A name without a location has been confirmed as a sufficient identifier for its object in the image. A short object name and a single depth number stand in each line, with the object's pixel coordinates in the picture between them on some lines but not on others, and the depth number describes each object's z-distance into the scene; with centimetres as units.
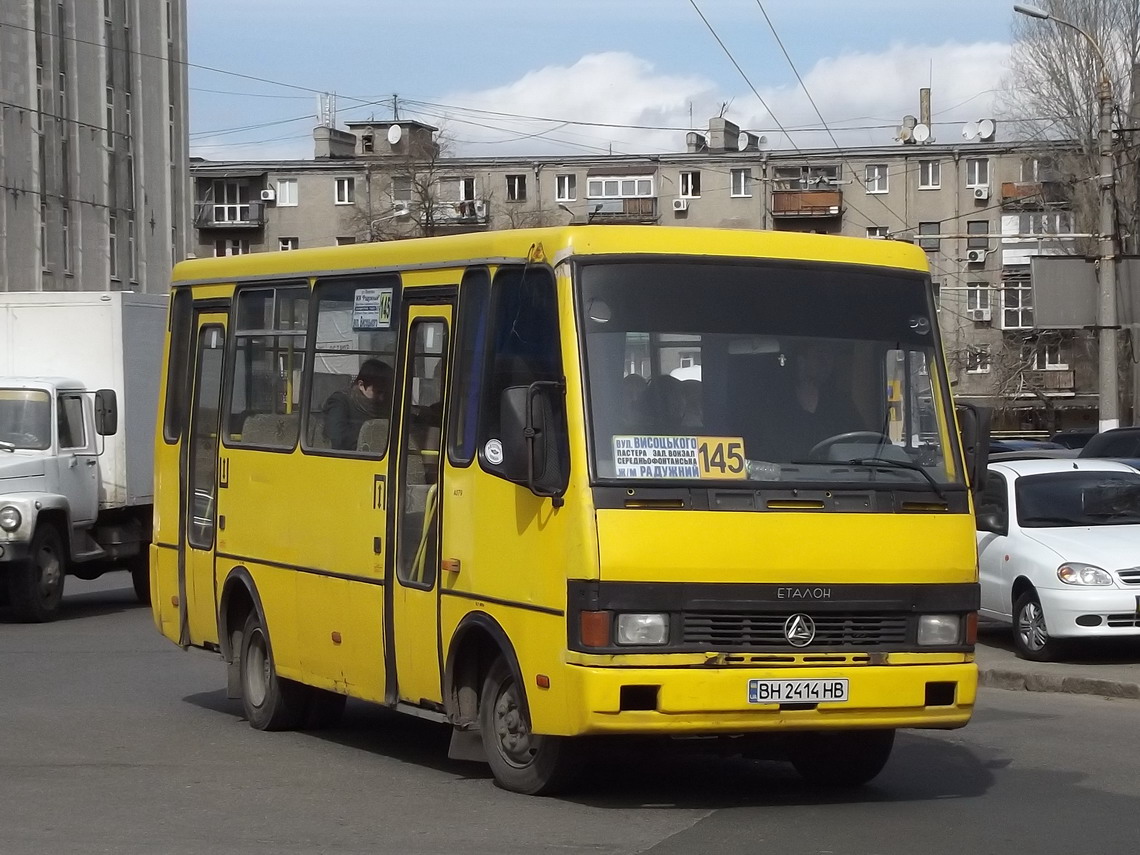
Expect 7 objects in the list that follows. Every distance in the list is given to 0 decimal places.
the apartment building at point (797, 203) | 8119
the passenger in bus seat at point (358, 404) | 973
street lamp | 2781
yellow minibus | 785
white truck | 1870
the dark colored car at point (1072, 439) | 4916
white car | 1404
